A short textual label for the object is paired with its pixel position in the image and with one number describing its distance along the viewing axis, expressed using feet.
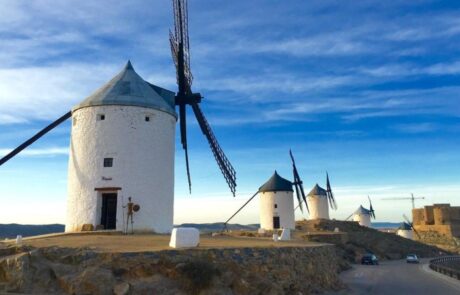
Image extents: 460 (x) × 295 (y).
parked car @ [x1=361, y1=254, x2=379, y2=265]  125.80
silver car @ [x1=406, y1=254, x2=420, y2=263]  134.02
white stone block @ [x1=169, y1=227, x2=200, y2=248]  42.42
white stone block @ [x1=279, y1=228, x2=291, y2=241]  69.44
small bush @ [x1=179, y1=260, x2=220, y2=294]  37.16
